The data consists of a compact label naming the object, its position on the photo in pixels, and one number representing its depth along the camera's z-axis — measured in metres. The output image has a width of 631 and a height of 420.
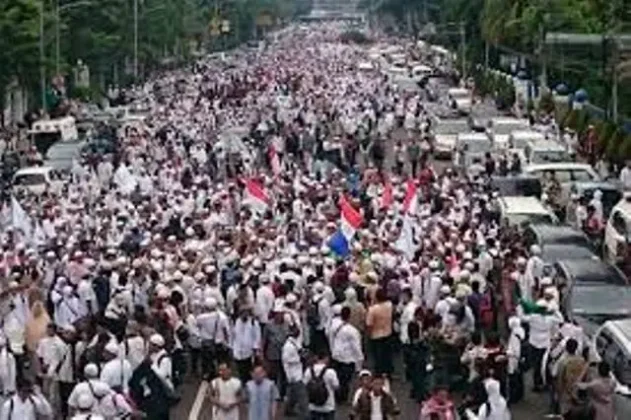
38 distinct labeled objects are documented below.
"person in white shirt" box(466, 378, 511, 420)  15.77
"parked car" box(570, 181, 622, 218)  33.00
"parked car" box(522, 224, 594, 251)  26.99
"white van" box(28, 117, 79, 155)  53.16
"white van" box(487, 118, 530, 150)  47.94
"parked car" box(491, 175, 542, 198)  34.75
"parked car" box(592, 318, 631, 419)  16.70
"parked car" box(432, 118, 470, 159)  51.44
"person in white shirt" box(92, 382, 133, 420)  15.76
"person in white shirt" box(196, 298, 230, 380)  20.11
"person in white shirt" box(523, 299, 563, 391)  19.58
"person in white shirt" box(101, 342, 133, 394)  16.80
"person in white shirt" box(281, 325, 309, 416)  17.81
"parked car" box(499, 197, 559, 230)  30.27
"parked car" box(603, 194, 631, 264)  28.03
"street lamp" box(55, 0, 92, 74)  63.59
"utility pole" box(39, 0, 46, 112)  58.19
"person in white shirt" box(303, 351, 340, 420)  17.00
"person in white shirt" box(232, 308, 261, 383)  19.44
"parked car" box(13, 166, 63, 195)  38.22
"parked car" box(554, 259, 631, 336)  21.22
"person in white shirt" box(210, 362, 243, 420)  16.72
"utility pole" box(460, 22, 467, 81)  102.18
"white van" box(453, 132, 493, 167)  45.69
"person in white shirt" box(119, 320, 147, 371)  17.67
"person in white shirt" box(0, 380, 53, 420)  16.00
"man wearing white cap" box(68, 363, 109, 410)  15.66
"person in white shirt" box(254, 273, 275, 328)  20.20
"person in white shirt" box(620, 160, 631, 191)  35.50
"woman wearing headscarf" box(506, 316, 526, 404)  19.27
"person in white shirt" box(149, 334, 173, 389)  17.45
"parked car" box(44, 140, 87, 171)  43.58
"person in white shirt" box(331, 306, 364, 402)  18.97
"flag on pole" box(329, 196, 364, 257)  25.53
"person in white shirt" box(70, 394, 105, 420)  15.08
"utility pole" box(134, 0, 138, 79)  87.68
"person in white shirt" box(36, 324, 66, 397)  18.41
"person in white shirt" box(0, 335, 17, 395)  18.00
